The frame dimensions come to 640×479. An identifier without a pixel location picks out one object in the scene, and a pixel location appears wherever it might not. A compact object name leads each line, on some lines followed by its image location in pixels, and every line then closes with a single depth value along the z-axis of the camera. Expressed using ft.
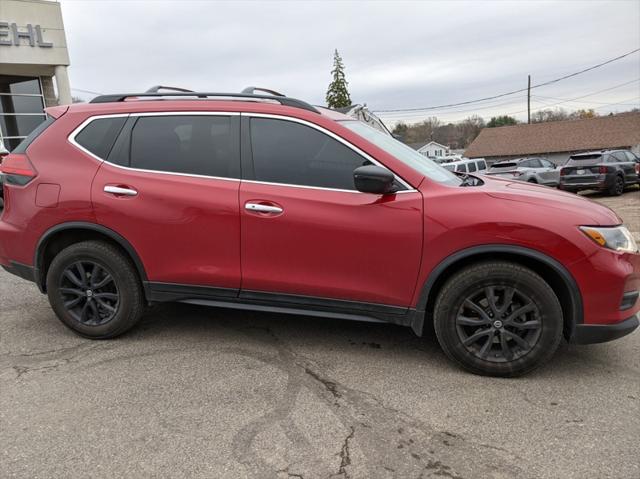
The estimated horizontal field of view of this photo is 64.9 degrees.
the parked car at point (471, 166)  64.80
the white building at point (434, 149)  260.09
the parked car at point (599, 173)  53.67
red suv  10.56
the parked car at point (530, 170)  63.75
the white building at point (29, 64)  59.62
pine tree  140.27
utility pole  172.55
